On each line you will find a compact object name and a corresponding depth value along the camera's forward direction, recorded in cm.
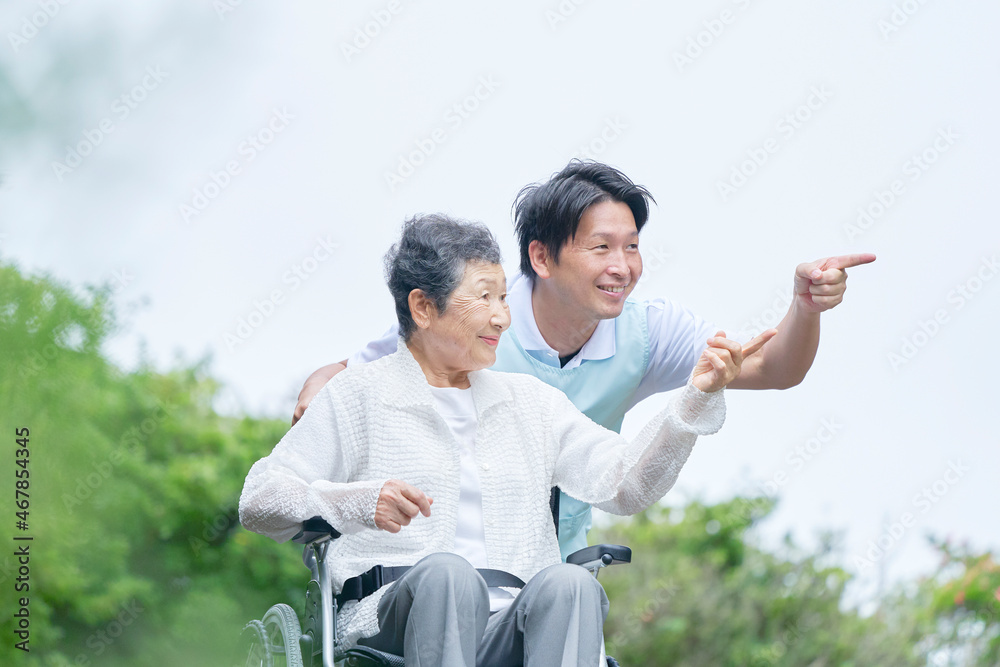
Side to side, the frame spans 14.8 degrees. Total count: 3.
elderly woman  499
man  549
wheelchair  509
